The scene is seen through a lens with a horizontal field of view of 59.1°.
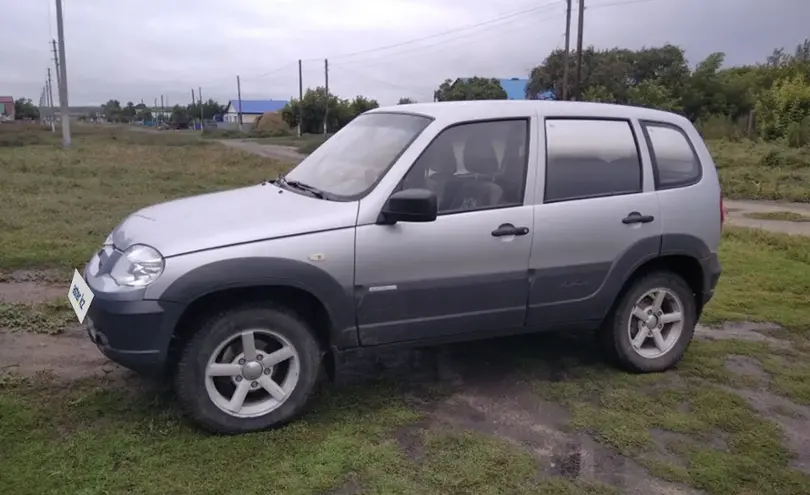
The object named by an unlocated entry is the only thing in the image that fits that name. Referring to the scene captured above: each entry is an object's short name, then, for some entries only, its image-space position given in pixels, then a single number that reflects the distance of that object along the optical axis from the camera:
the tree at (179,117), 107.38
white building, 107.24
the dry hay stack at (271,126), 67.92
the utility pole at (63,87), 29.89
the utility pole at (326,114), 59.62
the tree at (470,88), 43.06
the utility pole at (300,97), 63.00
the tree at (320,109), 62.97
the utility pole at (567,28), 29.59
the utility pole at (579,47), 27.46
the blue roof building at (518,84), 51.67
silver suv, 3.60
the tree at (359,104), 64.62
